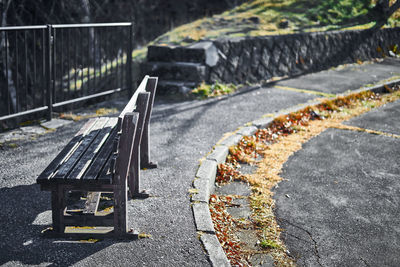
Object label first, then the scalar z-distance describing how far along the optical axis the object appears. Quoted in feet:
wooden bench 10.26
